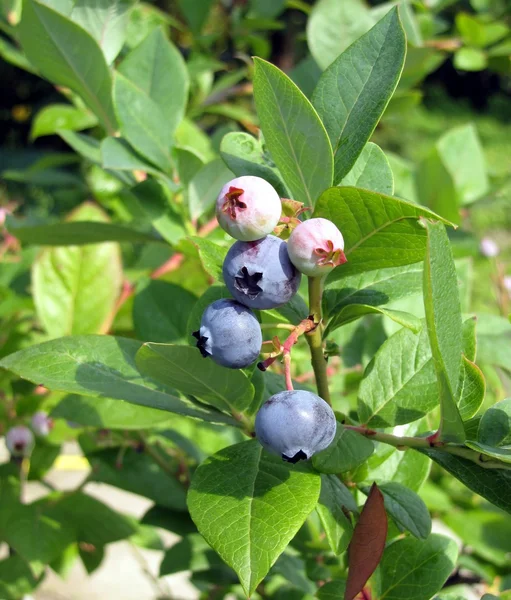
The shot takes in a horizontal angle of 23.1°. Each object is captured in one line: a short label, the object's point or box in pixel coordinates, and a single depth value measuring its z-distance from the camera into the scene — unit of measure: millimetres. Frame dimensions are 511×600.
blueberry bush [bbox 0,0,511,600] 219
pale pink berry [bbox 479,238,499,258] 646
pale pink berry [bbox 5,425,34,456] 419
